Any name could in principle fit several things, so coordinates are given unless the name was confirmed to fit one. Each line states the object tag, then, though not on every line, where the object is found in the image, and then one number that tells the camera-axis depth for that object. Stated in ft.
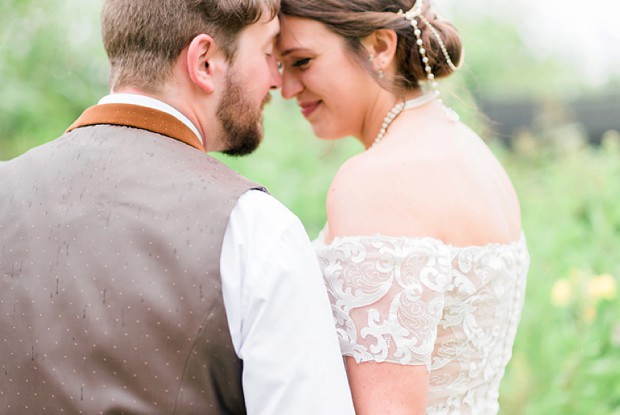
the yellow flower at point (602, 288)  10.46
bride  7.61
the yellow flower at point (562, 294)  10.53
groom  7.12
